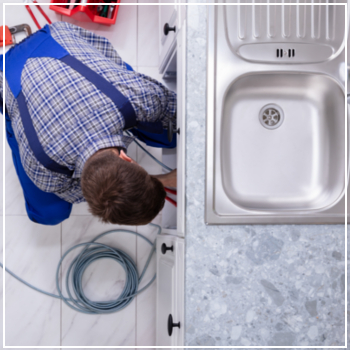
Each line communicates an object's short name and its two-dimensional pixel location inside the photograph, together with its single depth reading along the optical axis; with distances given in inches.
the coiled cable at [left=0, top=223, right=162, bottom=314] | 70.6
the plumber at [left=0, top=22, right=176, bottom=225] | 44.9
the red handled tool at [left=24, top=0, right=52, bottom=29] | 72.4
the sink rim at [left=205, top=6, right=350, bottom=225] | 41.5
